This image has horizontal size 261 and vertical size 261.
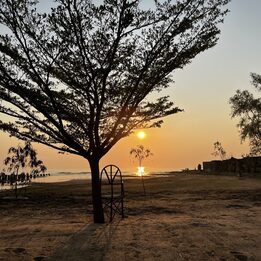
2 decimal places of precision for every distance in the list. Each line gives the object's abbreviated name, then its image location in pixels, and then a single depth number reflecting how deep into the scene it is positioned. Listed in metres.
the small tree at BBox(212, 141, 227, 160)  50.85
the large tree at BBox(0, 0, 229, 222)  7.49
